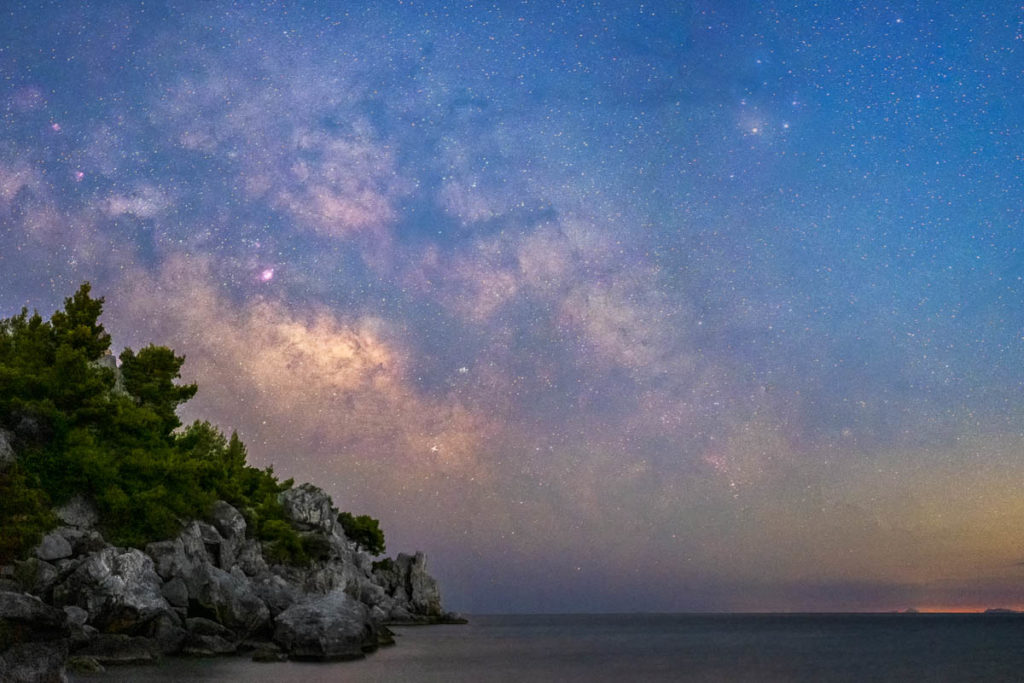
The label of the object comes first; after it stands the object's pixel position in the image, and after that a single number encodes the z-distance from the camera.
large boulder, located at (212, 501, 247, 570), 64.31
